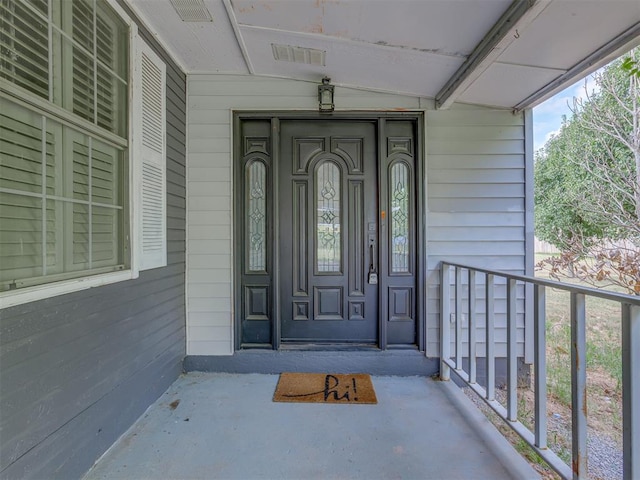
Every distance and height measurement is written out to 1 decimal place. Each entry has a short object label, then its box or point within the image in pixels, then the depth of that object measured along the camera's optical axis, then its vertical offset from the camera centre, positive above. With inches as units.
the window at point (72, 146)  48.4 +18.4
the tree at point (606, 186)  137.6 +26.1
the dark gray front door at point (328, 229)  109.9 +3.2
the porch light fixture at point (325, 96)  103.5 +48.8
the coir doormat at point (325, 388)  87.9 -46.7
